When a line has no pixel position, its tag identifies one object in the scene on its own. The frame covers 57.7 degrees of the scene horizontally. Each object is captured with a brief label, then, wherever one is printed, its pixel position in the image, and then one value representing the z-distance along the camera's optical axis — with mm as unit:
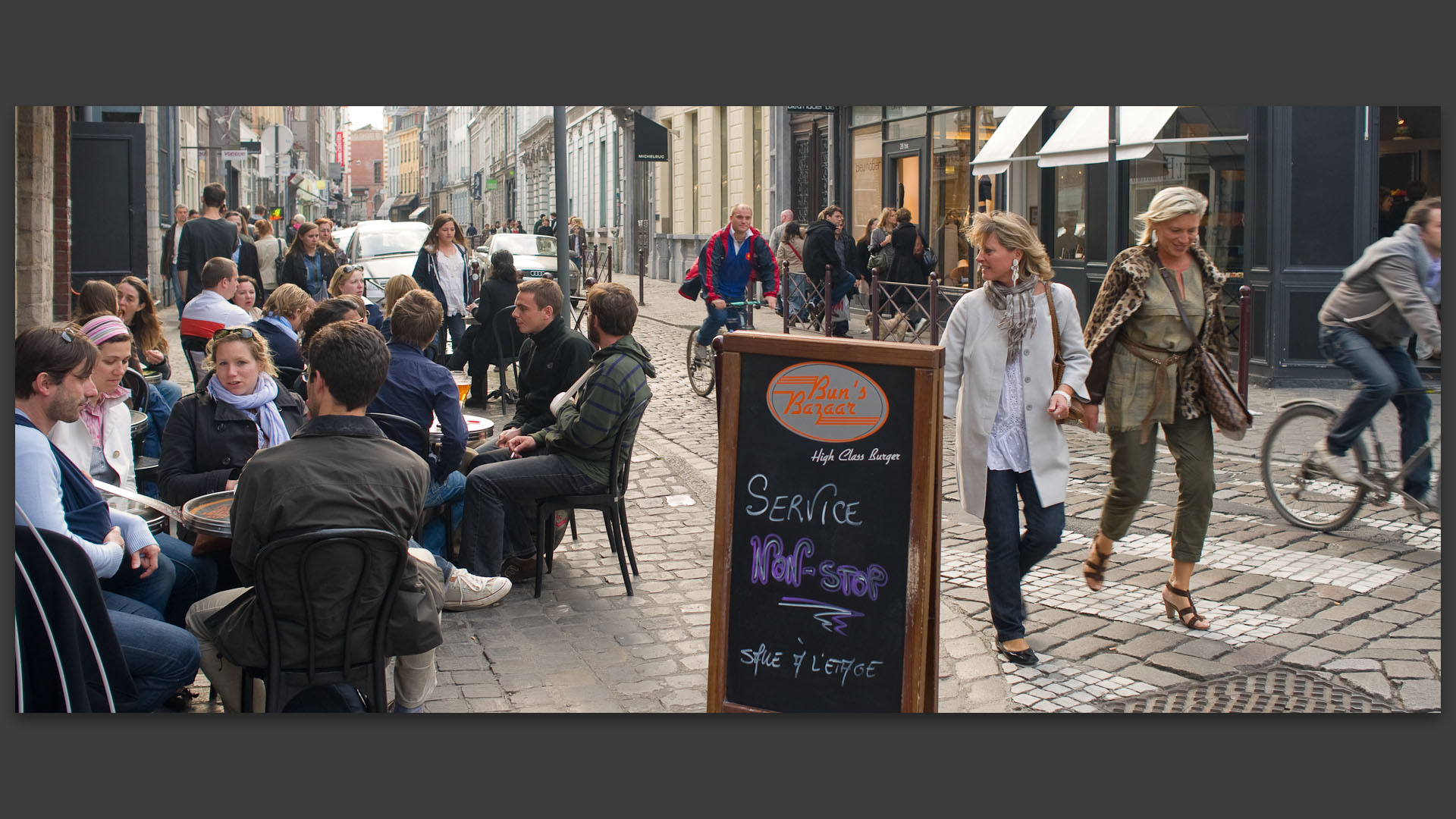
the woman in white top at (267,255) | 15078
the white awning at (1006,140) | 15203
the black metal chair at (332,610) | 3578
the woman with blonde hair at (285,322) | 7539
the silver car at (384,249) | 17609
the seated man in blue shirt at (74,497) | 3777
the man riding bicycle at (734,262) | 11875
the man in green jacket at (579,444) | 5660
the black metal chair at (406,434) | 5598
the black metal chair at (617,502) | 5770
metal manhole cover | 4551
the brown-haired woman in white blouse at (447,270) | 11703
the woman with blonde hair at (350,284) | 9141
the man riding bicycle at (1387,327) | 6387
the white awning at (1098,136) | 11986
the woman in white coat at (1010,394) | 4898
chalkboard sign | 3805
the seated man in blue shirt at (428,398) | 5637
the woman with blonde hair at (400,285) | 8383
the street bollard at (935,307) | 12406
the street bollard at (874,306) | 13820
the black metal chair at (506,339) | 10781
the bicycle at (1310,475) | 6723
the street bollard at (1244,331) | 9570
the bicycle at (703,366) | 11875
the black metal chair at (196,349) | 8781
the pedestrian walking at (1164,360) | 5273
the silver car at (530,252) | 19719
